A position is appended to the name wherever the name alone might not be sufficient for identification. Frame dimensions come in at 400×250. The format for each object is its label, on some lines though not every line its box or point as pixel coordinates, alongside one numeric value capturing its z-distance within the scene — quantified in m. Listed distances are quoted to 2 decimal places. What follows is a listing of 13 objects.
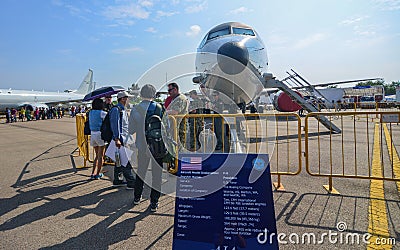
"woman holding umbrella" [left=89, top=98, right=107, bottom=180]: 5.02
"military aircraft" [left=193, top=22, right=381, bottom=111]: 5.13
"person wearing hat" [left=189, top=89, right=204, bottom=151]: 6.01
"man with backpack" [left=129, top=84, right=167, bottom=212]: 3.50
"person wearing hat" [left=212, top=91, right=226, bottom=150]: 5.61
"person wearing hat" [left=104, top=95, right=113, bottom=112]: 5.68
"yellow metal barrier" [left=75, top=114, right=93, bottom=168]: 6.92
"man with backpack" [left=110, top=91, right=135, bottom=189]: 4.18
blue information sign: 1.97
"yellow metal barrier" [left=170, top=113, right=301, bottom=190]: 5.14
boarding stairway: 10.11
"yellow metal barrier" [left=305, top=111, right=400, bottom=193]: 4.84
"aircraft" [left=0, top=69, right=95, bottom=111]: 29.58
